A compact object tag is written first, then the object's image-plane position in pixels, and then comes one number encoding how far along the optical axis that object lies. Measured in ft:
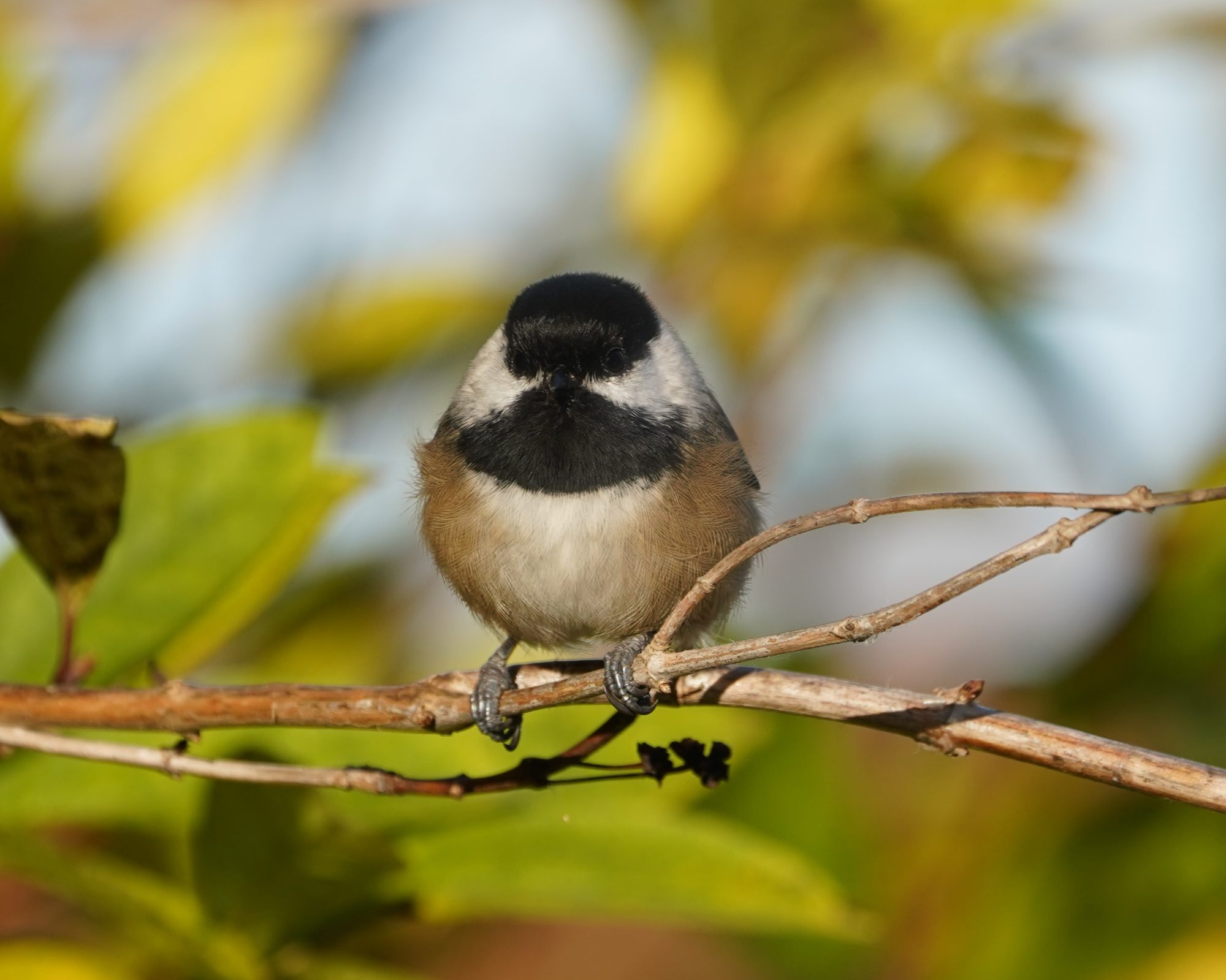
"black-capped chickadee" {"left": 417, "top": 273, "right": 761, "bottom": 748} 13.69
